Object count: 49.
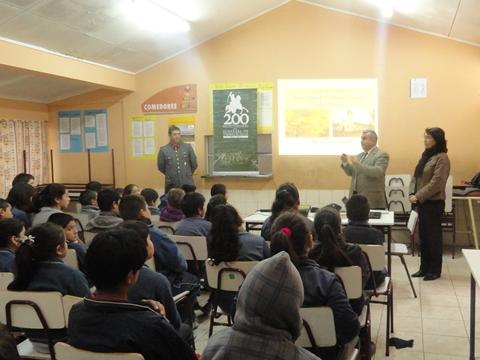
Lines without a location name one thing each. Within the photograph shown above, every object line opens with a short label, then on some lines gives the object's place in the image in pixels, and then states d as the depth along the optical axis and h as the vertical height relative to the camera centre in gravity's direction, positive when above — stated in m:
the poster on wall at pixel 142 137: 7.08 +0.29
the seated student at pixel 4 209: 3.62 -0.38
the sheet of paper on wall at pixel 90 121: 7.36 +0.56
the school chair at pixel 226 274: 2.76 -0.69
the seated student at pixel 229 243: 2.84 -0.52
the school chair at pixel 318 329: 1.94 -0.72
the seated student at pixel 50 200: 3.87 -0.34
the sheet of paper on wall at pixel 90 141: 7.39 +0.25
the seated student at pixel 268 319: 1.25 -0.43
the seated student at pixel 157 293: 2.16 -0.61
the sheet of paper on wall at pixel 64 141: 7.55 +0.26
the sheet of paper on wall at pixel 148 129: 7.07 +0.40
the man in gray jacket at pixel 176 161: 6.52 -0.07
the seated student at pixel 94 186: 5.38 -0.33
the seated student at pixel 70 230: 2.97 -0.46
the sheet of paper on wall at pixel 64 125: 7.52 +0.51
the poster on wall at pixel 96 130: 7.31 +0.42
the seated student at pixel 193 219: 3.60 -0.48
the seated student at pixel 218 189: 4.84 -0.34
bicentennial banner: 6.62 +0.37
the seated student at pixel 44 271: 2.21 -0.52
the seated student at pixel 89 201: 4.63 -0.43
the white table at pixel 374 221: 4.00 -0.60
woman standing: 4.56 -0.47
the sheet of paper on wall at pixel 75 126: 7.48 +0.49
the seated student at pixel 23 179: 5.11 -0.22
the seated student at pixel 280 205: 3.62 -0.39
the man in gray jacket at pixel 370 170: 5.05 -0.18
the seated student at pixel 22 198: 4.20 -0.35
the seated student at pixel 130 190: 4.90 -0.34
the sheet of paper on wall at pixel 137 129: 7.12 +0.41
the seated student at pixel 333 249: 2.57 -0.52
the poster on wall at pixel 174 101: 6.87 +0.80
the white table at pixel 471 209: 5.48 -0.66
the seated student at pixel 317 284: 2.02 -0.55
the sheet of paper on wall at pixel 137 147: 7.14 +0.14
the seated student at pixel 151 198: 4.78 -0.42
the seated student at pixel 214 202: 3.93 -0.38
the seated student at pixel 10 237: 2.73 -0.46
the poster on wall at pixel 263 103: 6.59 +0.70
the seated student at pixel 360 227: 3.32 -0.51
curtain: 6.63 +0.12
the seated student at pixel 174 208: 4.12 -0.45
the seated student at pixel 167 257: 2.99 -0.63
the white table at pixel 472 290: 2.54 -0.78
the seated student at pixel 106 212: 3.56 -0.44
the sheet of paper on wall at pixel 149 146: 7.08 +0.15
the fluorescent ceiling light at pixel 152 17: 4.99 +1.56
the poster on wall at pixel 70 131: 7.48 +0.42
